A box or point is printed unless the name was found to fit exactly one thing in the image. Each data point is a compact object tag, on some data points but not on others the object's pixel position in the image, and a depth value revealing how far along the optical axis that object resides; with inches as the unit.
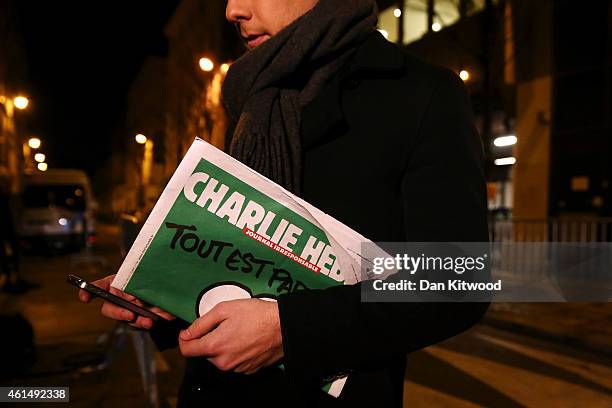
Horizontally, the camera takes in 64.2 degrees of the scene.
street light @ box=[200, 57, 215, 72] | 721.0
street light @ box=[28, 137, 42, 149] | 1520.7
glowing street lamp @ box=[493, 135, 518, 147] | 554.3
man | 36.3
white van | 593.6
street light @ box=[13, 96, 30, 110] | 832.4
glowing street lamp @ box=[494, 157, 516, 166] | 566.2
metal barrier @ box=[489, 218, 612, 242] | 346.6
